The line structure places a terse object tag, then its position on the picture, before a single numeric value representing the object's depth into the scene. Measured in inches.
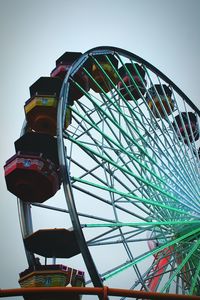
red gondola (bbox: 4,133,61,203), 413.1
